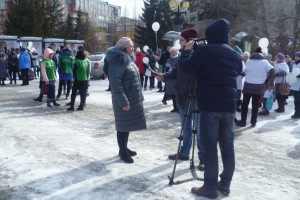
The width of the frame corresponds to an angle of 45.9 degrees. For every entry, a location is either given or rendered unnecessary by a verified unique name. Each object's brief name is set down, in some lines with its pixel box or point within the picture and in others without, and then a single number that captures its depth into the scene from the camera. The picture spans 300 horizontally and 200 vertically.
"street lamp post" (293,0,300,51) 23.52
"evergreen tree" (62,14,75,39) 40.80
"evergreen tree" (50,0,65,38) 40.19
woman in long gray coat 5.28
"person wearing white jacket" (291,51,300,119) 10.04
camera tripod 4.85
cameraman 4.24
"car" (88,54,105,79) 20.08
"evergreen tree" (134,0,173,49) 37.53
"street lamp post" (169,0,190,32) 15.66
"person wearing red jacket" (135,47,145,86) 14.89
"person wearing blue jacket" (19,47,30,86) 15.77
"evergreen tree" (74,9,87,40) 43.69
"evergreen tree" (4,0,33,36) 35.06
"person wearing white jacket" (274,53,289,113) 10.48
